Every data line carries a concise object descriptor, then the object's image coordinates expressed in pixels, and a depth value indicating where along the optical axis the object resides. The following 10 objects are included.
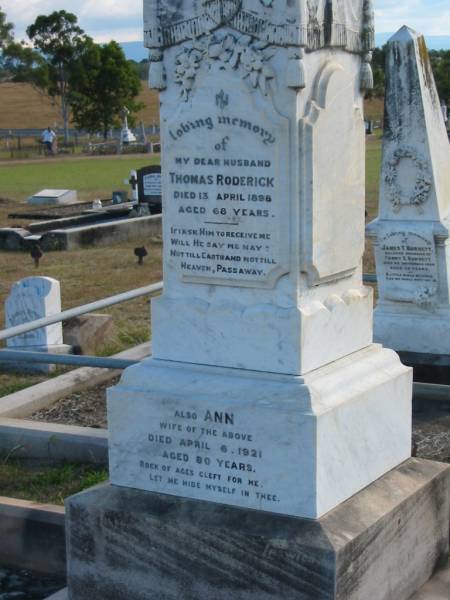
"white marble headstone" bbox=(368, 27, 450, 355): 7.82
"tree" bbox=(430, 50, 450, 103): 65.25
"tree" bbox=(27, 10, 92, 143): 60.91
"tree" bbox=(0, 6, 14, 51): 78.00
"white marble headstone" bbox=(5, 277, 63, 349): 8.38
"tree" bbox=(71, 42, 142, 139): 57.09
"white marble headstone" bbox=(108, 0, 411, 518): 3.79
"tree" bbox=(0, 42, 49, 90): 64.56
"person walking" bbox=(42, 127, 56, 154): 48.56
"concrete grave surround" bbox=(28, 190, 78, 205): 23.17
